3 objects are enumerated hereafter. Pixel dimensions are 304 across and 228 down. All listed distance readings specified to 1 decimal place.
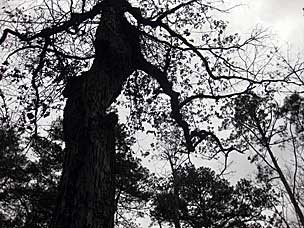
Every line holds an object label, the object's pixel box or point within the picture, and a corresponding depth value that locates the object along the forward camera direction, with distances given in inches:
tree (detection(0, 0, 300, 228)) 109.3
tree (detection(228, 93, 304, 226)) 464.8
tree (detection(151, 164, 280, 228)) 541.6
